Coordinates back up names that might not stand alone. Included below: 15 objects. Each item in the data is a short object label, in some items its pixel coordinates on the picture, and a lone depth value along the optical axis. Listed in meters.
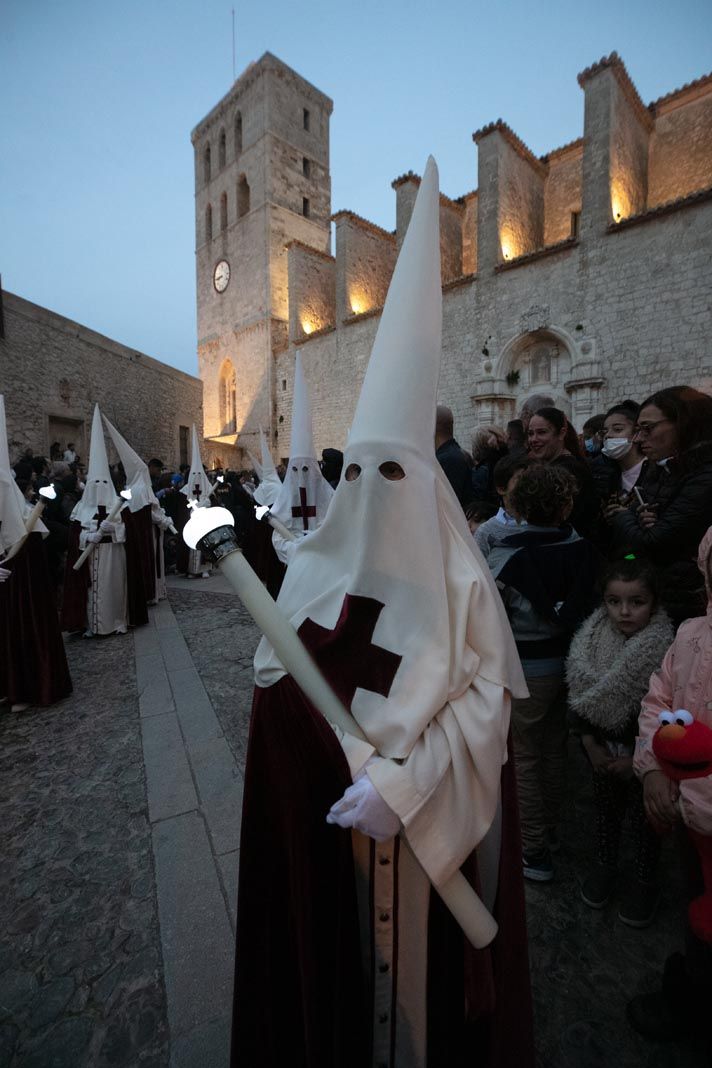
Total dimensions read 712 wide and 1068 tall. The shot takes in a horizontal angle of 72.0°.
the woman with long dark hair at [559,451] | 2.84
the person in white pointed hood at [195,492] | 9.49
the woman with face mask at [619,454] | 3.07
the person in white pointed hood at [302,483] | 5.48
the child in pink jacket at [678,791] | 1.51
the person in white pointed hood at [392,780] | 1.17
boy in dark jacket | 2.18
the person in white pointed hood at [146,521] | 6.84
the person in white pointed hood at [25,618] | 4.11
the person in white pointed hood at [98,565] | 6.18
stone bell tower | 22.83
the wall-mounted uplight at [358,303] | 17.70
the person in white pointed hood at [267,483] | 7.06
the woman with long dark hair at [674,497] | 2.17
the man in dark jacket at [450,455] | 3.54
